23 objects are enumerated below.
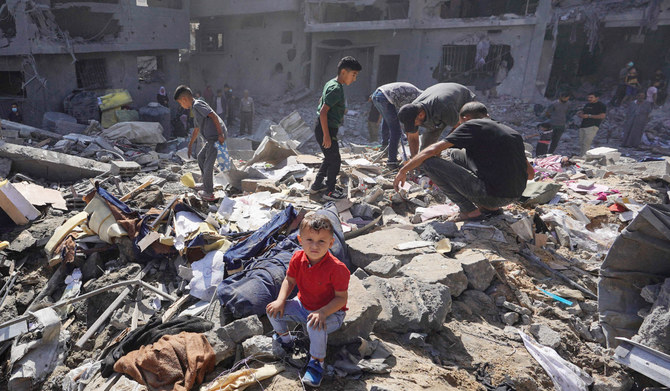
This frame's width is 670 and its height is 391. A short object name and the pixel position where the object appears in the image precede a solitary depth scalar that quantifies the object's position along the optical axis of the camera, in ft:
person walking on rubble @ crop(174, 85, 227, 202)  17.85
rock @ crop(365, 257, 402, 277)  11.02
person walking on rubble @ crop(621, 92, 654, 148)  36.32
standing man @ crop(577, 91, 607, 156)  27.37
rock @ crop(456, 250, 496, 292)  10.78
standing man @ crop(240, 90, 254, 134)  48.75
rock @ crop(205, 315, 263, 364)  8.09
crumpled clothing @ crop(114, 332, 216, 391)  7.43
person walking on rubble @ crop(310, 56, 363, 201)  15.71
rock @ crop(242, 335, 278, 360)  7.82
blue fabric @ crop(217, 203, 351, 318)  9.60
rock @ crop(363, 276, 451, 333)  8.90
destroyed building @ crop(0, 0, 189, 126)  38.45
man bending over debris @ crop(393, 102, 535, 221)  12.56
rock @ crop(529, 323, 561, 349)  9.07
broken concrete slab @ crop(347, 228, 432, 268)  11.97
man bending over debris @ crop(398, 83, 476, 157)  16.63
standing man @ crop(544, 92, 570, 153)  27.23
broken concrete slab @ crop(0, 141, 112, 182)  22.13
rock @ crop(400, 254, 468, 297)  10.22
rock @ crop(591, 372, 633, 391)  8.35
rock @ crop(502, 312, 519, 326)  9.88
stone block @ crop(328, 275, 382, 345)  7.95
